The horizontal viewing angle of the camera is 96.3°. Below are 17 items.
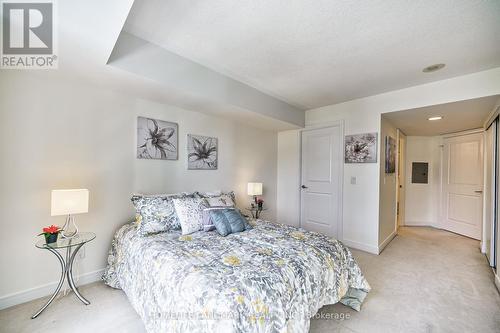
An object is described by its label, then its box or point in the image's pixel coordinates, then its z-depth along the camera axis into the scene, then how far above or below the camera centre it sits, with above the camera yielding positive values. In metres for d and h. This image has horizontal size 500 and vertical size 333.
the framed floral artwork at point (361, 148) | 3.38 +0.30
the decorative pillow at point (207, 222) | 2.28 -0.58
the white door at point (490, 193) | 2.84 -0.33
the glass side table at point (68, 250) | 1.83 -0.74
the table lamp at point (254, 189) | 3.71 -0.38
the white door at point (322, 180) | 3.84 -0.24
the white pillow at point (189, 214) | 2.22 -0.49
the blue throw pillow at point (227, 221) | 2.20 -0.56
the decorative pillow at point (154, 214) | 2.16 -0.50
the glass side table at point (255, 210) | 3.68 -0.76
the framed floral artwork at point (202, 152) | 3.16 +0.20
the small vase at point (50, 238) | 1.88 -0.63
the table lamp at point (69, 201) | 1.87 -0.32
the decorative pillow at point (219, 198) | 2.57 -0.40
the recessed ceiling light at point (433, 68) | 2.43 +1.11
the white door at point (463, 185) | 4.11 -0.33
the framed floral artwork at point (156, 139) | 2.70 +0.33
